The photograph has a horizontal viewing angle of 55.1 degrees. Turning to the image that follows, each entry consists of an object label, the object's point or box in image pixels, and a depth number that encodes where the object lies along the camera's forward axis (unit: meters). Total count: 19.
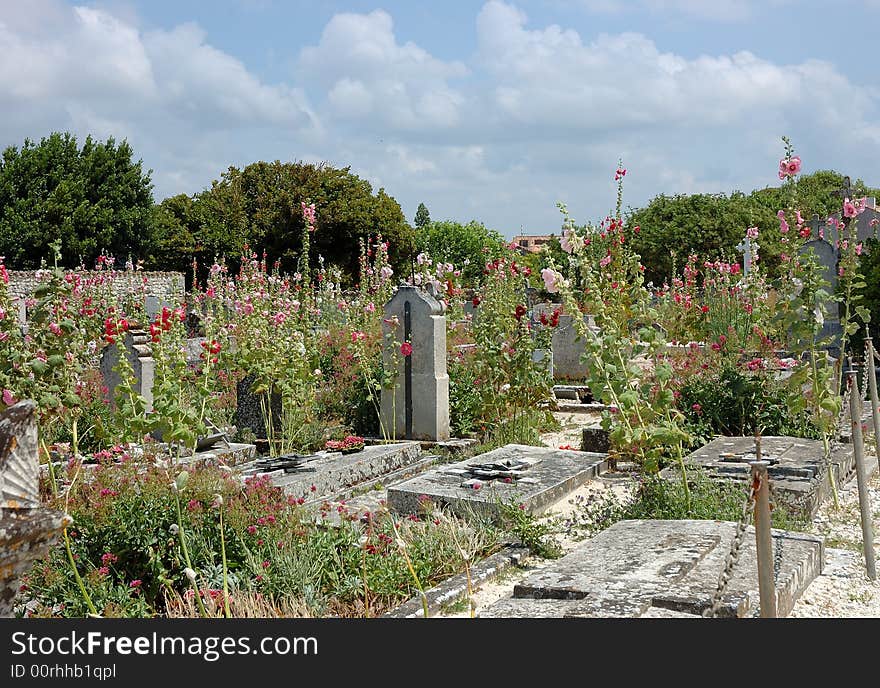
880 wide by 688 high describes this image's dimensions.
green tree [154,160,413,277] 34.00
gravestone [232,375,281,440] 8.53
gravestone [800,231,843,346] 12.91
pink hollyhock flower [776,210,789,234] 7.11
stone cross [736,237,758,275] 12.37
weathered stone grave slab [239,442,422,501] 6.53
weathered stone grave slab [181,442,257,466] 7.20
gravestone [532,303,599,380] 12.51
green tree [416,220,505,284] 55.47
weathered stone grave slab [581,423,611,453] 8.06
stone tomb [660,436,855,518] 5.64
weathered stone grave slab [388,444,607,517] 5.67
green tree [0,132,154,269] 29.53
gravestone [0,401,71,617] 1.67
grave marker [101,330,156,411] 7.86
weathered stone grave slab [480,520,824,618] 3.52
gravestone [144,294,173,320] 11.45
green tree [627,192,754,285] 32.94
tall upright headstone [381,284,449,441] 8.64
